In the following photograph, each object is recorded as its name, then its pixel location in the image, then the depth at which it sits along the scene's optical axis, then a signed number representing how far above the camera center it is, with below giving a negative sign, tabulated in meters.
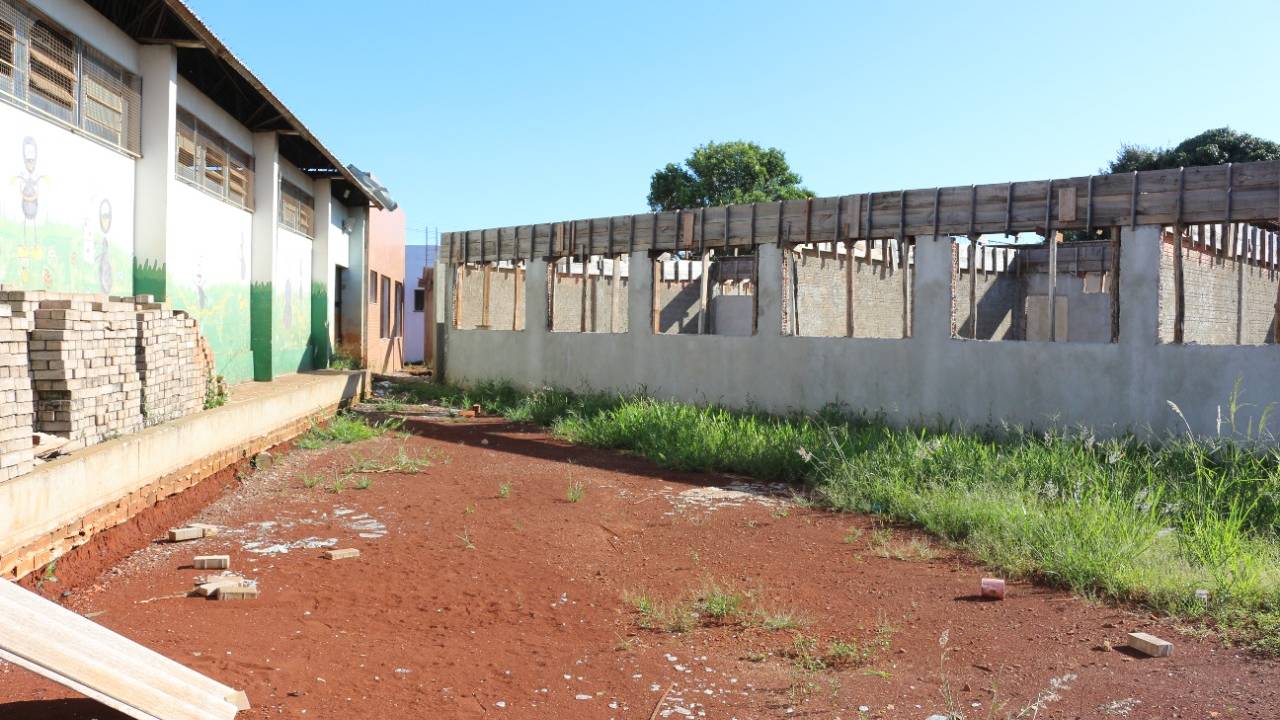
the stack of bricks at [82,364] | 6.29 -0.25
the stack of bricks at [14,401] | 5.45 -0.43
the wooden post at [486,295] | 19.94 +0.88
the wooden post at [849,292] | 12.90 +0.72
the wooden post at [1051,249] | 10.50 +1.10
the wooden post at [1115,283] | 10.34 +0.71
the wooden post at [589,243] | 16.70 +1.69
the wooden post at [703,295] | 14.20 +0.67
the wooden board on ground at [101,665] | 3.36 -1.25
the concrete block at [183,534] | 7.12 -1.52
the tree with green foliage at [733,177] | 36.94 +6.47
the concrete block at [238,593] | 5.68 -1.56
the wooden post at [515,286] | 19.14 +1.06
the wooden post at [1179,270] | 9.87 +0.83
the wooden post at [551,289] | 17.70 +0.92
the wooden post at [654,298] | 15.59 +0.69
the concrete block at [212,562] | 6.34 -1.54
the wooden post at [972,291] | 16.11 +0.98
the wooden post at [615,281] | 17.33 +1.33
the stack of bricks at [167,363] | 7.79 -0.28
